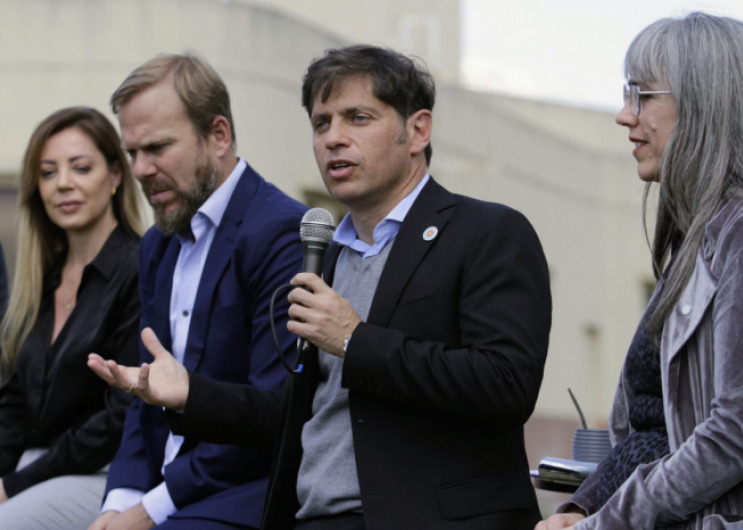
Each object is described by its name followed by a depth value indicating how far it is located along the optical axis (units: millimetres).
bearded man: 7352
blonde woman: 8797
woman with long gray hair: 4863
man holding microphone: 5758
